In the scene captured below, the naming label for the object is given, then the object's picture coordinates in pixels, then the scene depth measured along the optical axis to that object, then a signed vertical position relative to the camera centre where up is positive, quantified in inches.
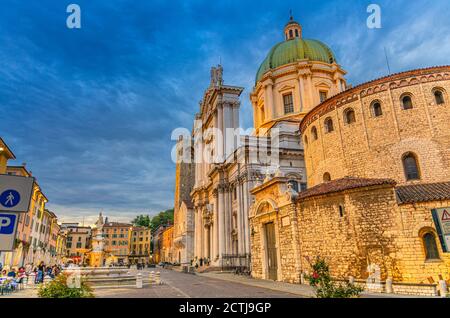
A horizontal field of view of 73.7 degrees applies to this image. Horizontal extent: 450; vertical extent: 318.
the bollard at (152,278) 855.2 -83.1
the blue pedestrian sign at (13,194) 195.8 +37.5
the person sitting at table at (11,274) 703.9 -46.4
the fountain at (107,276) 697.0 -60.4
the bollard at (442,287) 458.6 -68.8
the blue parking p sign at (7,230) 187.8 +14.3
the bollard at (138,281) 678.0 -68.8
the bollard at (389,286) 510.3 -73.3
